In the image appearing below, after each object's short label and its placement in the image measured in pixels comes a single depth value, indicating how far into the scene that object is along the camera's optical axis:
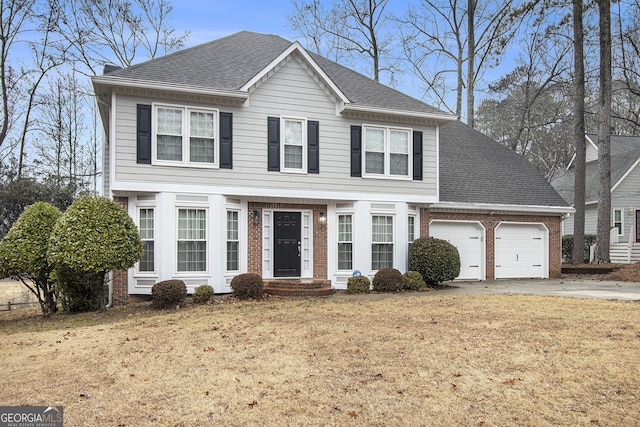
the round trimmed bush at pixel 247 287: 13.38
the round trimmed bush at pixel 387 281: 14.91
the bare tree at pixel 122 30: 26.17
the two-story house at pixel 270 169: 13.73
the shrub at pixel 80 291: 12.60
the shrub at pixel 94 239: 11.73
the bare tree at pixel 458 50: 28.45
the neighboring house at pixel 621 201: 27.64
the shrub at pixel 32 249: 12.09
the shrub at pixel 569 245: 27.56
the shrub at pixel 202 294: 13.11
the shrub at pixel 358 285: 14.88
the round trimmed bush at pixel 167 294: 12.38
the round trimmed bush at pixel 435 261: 15.66
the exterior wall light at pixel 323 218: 15.80
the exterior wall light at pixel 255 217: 15.02
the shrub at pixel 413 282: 15.31
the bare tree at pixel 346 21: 29.88
